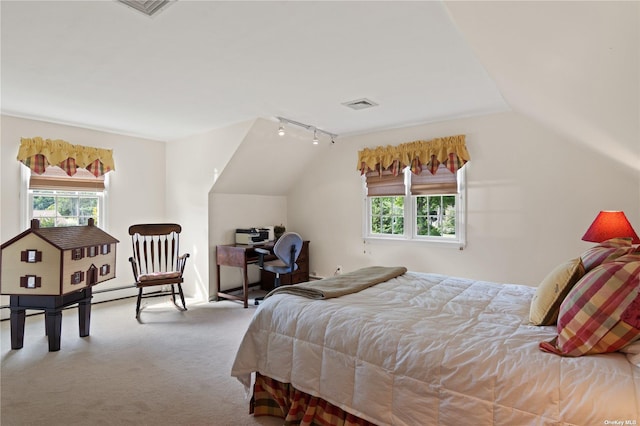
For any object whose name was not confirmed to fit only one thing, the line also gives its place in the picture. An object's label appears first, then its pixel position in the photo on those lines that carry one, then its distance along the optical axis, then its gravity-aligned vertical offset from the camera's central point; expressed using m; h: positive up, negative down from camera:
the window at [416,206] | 4.23 +0.09
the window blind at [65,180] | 4.12 +0.39
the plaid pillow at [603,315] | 1.27 -0.37
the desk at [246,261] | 4.45 -0.64
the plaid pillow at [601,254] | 1.65 -0.20
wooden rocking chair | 4.01 -0.54
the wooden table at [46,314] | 3.00 -0.87
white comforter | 1.21 -0.61
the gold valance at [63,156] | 3.98 +0.68
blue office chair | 4.24 -0.50
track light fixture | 4.19 +1.10
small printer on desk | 4.86 -0.32
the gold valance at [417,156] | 4.10 +0.72
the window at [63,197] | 4.10 +0.19
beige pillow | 1.63 -0.38
